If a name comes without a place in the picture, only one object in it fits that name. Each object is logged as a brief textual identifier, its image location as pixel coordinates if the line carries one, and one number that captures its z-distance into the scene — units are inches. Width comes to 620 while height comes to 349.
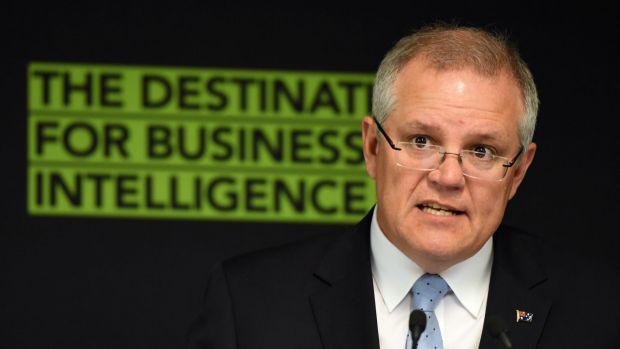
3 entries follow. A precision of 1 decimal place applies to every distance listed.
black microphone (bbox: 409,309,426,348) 116.5
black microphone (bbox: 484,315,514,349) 116.7
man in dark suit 122.0
